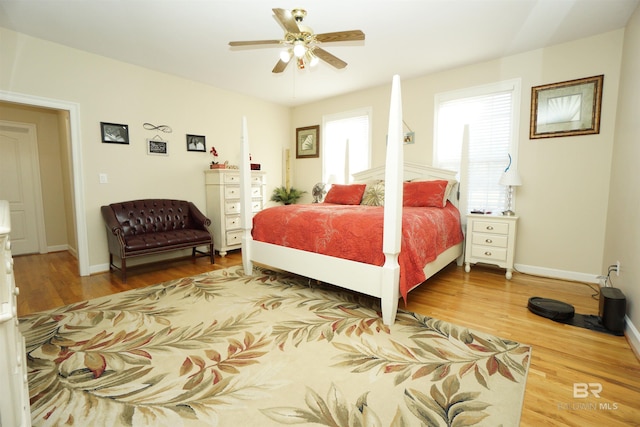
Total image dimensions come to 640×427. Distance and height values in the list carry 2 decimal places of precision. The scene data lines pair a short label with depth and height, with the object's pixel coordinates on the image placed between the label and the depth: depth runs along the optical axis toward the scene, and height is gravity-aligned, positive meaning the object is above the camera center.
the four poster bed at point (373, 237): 2.15 -0.49
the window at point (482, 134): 3.59 +0.67
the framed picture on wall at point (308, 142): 5.57 +0.85
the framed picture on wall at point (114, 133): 3.65 +0.67
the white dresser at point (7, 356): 0.83 -0.51
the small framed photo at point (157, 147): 4.05 +0.53
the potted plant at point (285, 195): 5.72 -0.21
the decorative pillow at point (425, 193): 3.59 -0.11
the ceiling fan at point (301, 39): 2.10 +1.17
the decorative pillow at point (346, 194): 4.08 -0.13
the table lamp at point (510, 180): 3.33 +0.06
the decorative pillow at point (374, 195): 3.85 -0.14
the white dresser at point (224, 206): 4.42 -0.34
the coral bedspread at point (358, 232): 2.36 -0.45
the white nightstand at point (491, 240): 3.32 -0.66
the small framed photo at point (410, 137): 4.31 +0.71
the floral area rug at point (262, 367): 1.40 -1.10
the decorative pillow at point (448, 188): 3.63 -0.04
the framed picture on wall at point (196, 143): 4.46 +0.65
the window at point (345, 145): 4.94 +0.71
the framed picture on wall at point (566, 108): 3.05 +0.85
